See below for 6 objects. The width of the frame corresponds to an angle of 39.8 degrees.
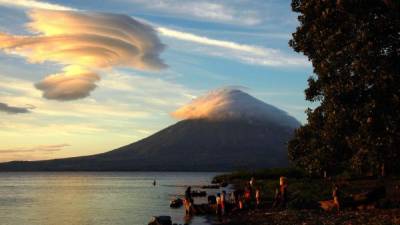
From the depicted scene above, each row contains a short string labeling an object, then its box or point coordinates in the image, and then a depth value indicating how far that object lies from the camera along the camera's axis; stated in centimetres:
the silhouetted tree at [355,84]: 2728
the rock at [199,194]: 8839
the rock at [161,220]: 4059
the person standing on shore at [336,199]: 3817
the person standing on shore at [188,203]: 5022
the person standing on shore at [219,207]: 4766
